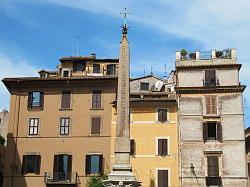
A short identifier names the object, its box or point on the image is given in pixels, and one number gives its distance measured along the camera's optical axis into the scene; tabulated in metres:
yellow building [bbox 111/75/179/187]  35.00
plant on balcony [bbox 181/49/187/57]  38.06
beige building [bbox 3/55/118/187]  35.62
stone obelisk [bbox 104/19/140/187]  17.12
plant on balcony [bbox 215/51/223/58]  37.75
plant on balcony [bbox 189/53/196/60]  38.03
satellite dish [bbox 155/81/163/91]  41.03
